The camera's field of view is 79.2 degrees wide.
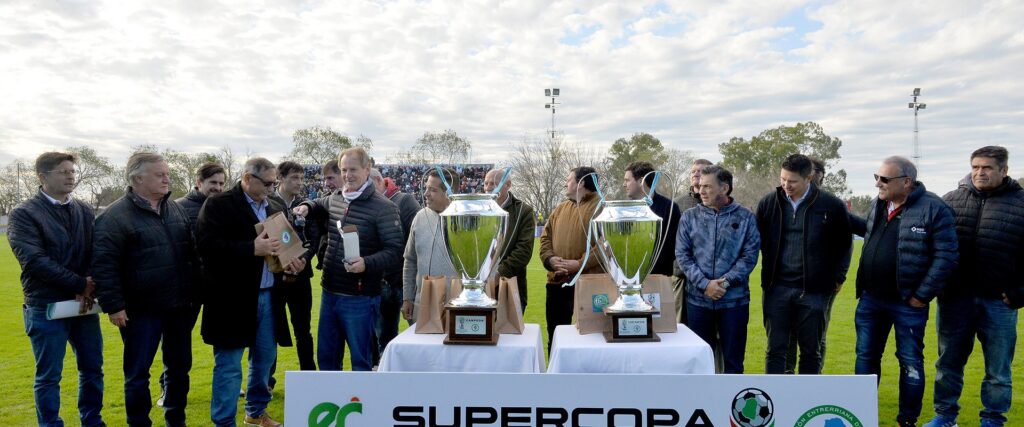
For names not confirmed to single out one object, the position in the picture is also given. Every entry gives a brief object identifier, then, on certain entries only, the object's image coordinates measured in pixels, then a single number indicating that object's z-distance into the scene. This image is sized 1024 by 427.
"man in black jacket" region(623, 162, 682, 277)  4.13
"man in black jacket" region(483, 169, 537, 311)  3.98
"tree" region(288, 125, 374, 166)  46.84
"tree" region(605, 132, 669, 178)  47.61
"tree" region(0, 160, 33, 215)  50.28
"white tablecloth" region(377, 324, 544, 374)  2.52
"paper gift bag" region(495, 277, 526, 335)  2.72
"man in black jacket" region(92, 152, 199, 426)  3.32
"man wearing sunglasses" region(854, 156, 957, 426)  3.60
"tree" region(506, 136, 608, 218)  34.09
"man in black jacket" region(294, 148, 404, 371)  3.69
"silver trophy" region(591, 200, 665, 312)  2.52
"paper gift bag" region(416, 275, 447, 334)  2.76
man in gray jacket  3.78
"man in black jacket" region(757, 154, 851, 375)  3.84
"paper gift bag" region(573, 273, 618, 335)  2.69
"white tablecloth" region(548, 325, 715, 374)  2.46
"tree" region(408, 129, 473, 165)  45.19
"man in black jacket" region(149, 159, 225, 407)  4.57
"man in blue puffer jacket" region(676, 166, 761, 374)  3.71
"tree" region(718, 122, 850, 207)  51.19
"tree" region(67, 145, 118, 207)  49.92
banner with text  2.00
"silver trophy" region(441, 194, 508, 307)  2.52
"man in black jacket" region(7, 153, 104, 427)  3.37
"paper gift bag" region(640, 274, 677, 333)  2.70
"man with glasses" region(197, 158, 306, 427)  3.49
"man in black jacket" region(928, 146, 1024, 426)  3.62
